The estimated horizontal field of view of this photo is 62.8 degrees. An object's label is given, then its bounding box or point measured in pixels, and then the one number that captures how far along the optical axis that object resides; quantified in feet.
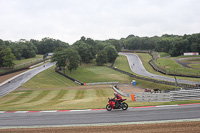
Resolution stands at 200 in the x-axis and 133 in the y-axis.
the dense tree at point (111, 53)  327.88
